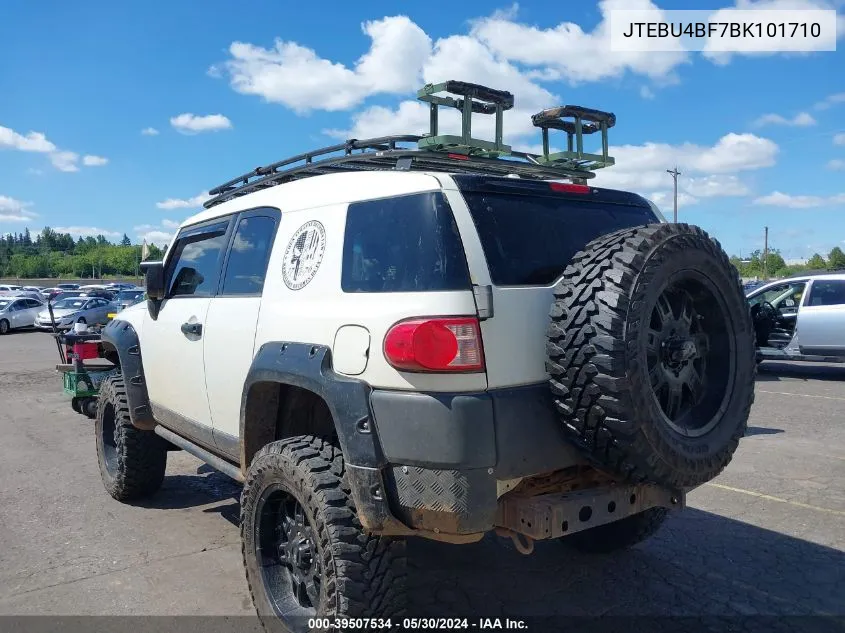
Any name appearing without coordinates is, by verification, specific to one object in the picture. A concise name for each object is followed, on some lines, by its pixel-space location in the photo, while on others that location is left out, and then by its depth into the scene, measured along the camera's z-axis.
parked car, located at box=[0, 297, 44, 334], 25.66
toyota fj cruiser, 2.52
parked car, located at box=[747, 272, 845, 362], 11.48
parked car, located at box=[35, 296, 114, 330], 24.14
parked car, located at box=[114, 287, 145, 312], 25.77
